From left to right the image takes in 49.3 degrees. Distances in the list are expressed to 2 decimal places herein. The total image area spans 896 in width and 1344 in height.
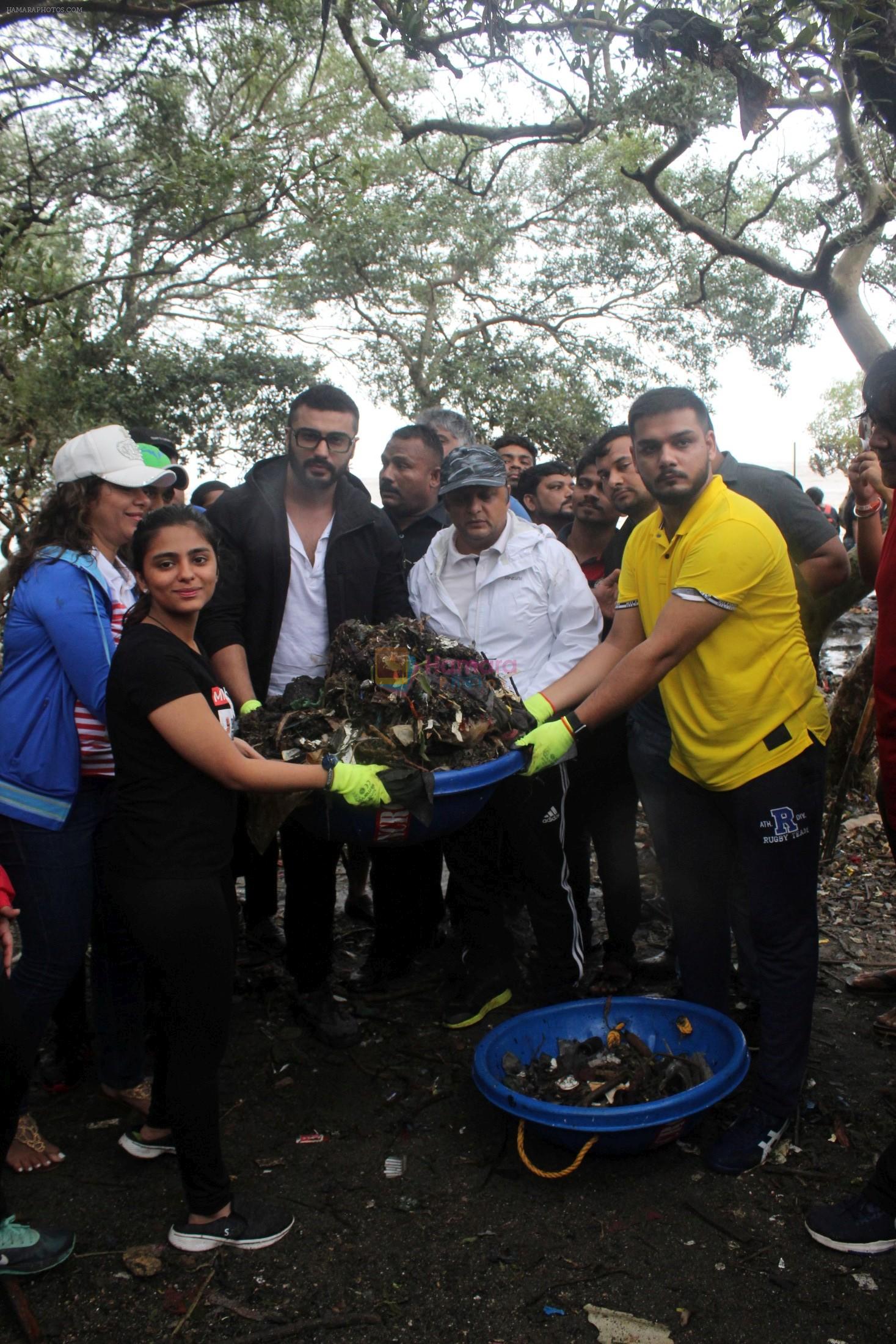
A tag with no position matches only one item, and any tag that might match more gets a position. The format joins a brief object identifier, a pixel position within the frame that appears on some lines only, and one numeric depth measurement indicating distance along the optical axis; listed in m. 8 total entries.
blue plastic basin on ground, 2.71
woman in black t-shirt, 2.48
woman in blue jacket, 2.90
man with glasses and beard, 3.69
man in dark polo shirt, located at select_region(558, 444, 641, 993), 4.18
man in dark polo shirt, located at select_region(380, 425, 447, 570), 4.84
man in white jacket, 3.77
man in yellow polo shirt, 2.91
